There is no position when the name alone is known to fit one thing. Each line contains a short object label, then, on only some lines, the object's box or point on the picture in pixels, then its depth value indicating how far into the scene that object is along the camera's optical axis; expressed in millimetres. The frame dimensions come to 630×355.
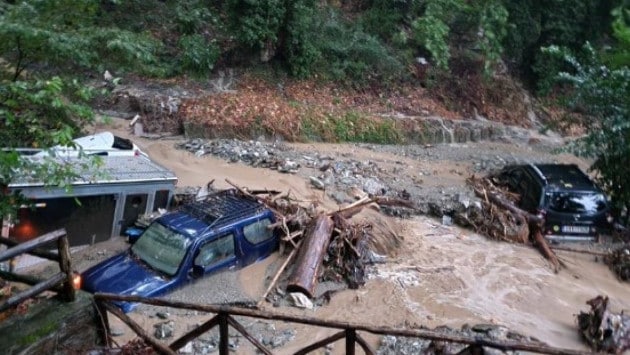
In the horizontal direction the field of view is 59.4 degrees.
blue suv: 7957
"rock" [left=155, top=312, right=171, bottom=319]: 7859
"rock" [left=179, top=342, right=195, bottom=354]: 7140
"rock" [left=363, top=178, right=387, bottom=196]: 12889
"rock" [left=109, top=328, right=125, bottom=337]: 6529
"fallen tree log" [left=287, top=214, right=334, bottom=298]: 8703
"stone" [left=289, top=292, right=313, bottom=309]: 8508
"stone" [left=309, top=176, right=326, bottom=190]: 12516
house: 8258
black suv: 11508
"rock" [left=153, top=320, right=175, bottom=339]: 7453
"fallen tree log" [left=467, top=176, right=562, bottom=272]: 11180
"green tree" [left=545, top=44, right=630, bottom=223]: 12273
